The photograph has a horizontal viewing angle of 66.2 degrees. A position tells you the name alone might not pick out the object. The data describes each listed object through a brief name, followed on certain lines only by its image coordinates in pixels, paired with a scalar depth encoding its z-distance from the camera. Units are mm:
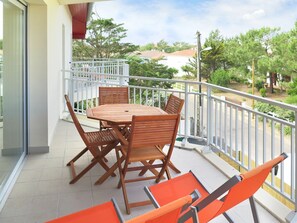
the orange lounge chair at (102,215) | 964
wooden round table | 2315
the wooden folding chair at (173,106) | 2564
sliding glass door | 2135
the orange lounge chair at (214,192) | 1146
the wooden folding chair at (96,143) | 2309
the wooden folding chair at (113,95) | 3382
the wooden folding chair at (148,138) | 1919
